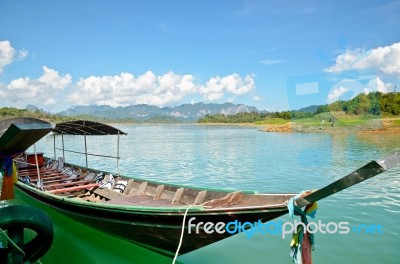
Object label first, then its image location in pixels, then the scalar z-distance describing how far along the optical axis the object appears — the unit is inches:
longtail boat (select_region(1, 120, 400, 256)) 149.2
